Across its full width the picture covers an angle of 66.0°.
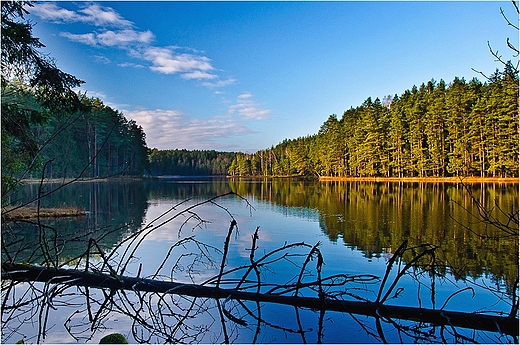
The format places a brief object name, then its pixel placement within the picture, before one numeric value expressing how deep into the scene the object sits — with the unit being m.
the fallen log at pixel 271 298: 3.39
